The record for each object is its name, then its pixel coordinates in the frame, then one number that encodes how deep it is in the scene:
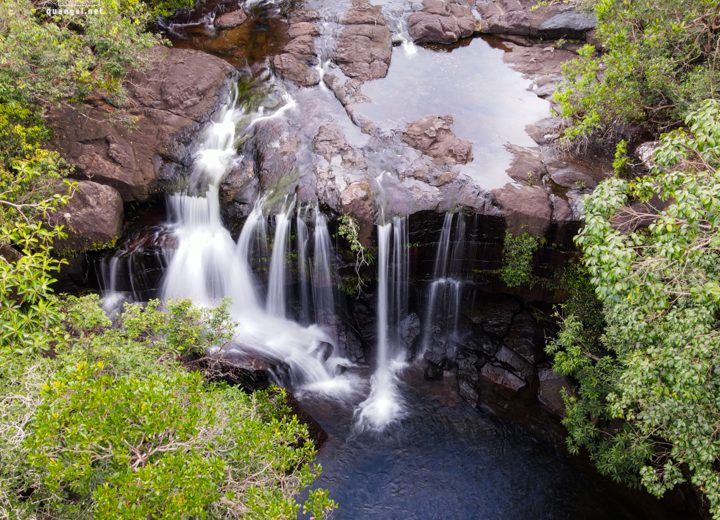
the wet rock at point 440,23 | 19.08
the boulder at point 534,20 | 18.56
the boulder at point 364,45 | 17.59
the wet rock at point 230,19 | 19.42
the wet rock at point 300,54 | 17.12
